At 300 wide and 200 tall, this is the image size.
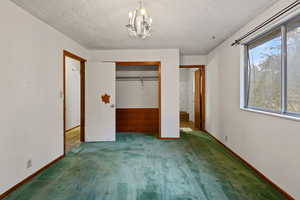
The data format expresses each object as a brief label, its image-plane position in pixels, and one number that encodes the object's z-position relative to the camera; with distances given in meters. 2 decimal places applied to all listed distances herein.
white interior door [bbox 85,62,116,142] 3.95
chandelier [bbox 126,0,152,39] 1.87
